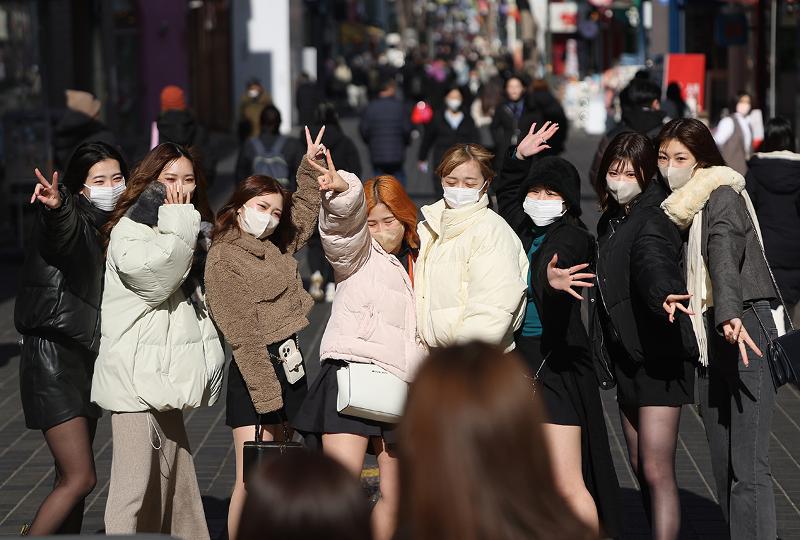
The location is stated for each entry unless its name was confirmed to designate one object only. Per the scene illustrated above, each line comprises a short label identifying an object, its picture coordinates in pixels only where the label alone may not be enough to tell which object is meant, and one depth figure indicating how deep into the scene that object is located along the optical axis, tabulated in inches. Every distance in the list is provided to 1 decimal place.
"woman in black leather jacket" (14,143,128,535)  439.5
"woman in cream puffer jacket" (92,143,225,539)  432.8
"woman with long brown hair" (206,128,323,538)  453.1
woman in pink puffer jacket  442.0
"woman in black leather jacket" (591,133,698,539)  449.1
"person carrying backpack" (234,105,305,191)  1002.7
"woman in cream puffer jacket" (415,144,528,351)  427.2
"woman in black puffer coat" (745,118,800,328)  776.9
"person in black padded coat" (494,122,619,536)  440.8
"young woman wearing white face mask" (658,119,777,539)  442.6
